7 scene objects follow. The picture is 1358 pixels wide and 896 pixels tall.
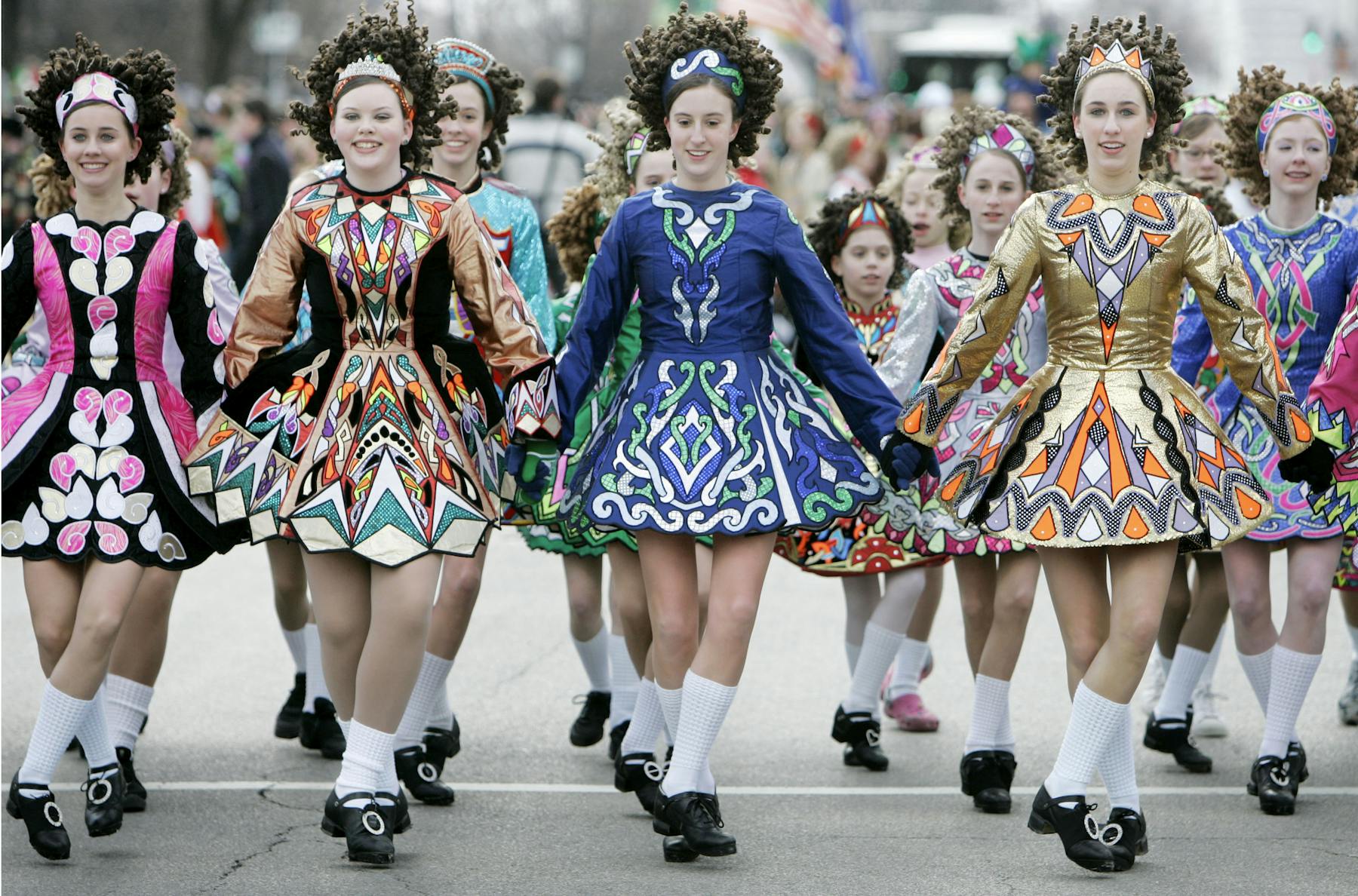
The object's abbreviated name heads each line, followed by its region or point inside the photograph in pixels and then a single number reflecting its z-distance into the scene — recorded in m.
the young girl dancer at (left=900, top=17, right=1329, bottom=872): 11.30
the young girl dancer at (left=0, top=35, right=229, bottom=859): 11.82
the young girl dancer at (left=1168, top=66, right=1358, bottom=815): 13.18
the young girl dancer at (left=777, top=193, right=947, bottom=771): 13.93
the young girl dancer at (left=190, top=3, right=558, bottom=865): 11.48
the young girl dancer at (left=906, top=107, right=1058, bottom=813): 13.34
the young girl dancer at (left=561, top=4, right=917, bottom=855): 11.70
